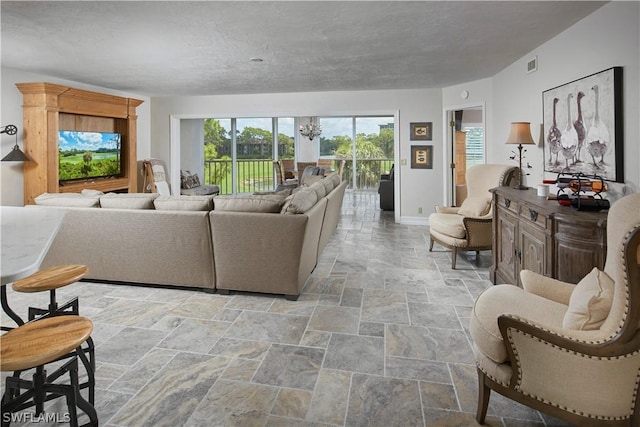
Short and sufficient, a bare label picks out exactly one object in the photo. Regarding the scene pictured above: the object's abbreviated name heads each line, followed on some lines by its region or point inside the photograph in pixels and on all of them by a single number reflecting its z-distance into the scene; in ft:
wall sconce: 15.39
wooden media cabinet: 16.44
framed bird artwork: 8.93
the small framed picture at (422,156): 22.38
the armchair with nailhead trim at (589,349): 4.50
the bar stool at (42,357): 4.43
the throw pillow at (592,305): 4.85
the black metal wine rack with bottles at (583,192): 7.94
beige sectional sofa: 10.69
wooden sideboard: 7.13
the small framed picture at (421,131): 22.25
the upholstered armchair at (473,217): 13.87
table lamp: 12.47
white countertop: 3.79
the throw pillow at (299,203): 10.62
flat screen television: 18.16
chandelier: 36.22
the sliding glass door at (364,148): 38.78
